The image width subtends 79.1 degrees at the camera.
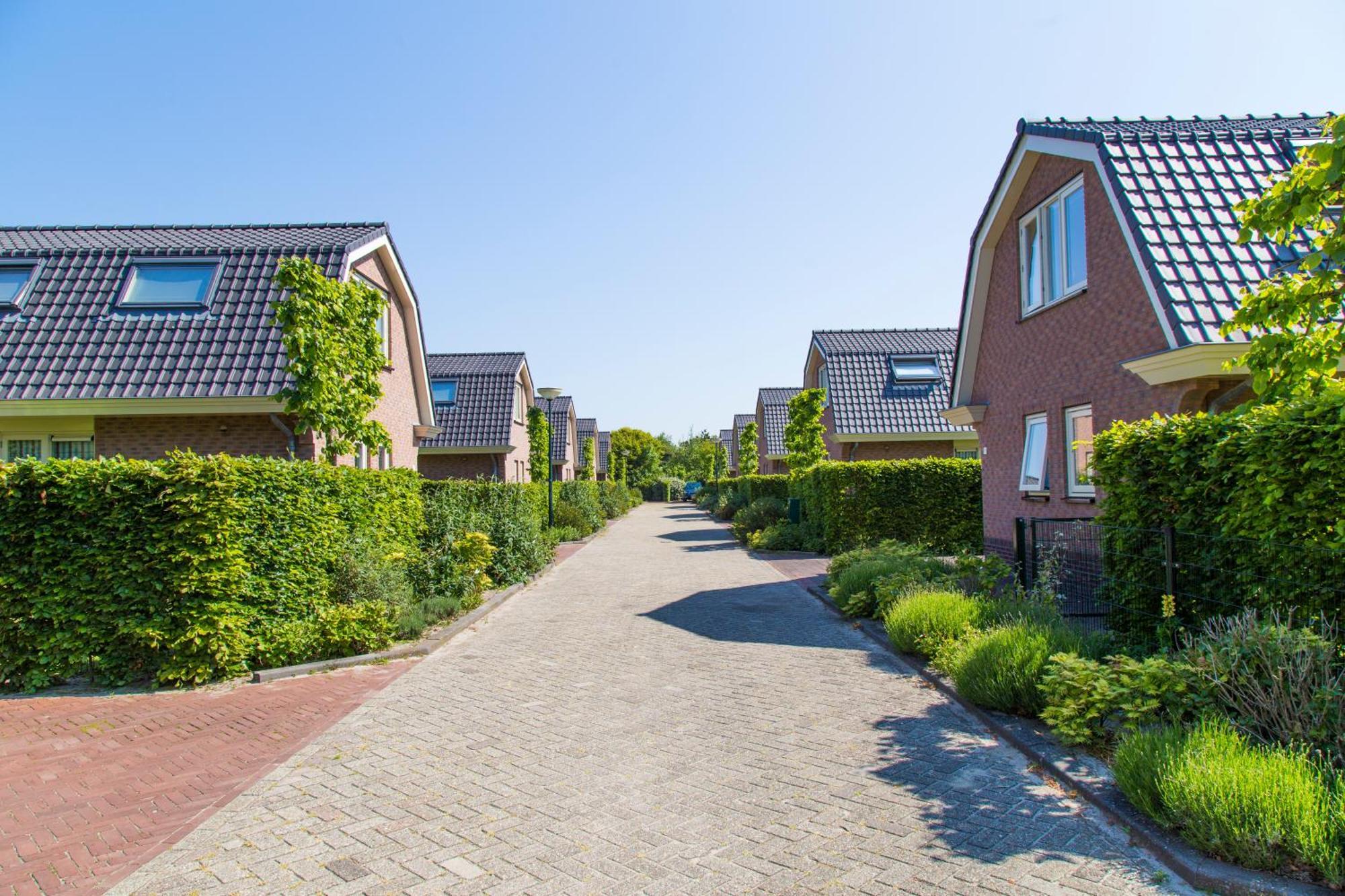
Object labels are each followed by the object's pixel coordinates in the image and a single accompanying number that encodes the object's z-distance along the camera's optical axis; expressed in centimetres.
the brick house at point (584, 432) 5791
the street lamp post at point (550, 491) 2269
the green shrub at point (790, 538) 1986
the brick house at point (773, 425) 4022
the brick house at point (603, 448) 6156
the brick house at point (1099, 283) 861
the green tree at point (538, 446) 3091
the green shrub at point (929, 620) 754
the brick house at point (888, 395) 2561
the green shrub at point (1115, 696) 468
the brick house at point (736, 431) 5916
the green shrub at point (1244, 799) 340
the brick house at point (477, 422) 2838
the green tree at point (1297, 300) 519
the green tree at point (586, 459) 5622
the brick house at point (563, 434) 4178
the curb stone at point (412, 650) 763
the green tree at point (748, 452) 4647
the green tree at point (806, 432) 2475
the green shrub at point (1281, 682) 410
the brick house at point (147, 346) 1248
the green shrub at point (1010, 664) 576
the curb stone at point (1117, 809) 337
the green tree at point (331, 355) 1065
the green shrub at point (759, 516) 2339
